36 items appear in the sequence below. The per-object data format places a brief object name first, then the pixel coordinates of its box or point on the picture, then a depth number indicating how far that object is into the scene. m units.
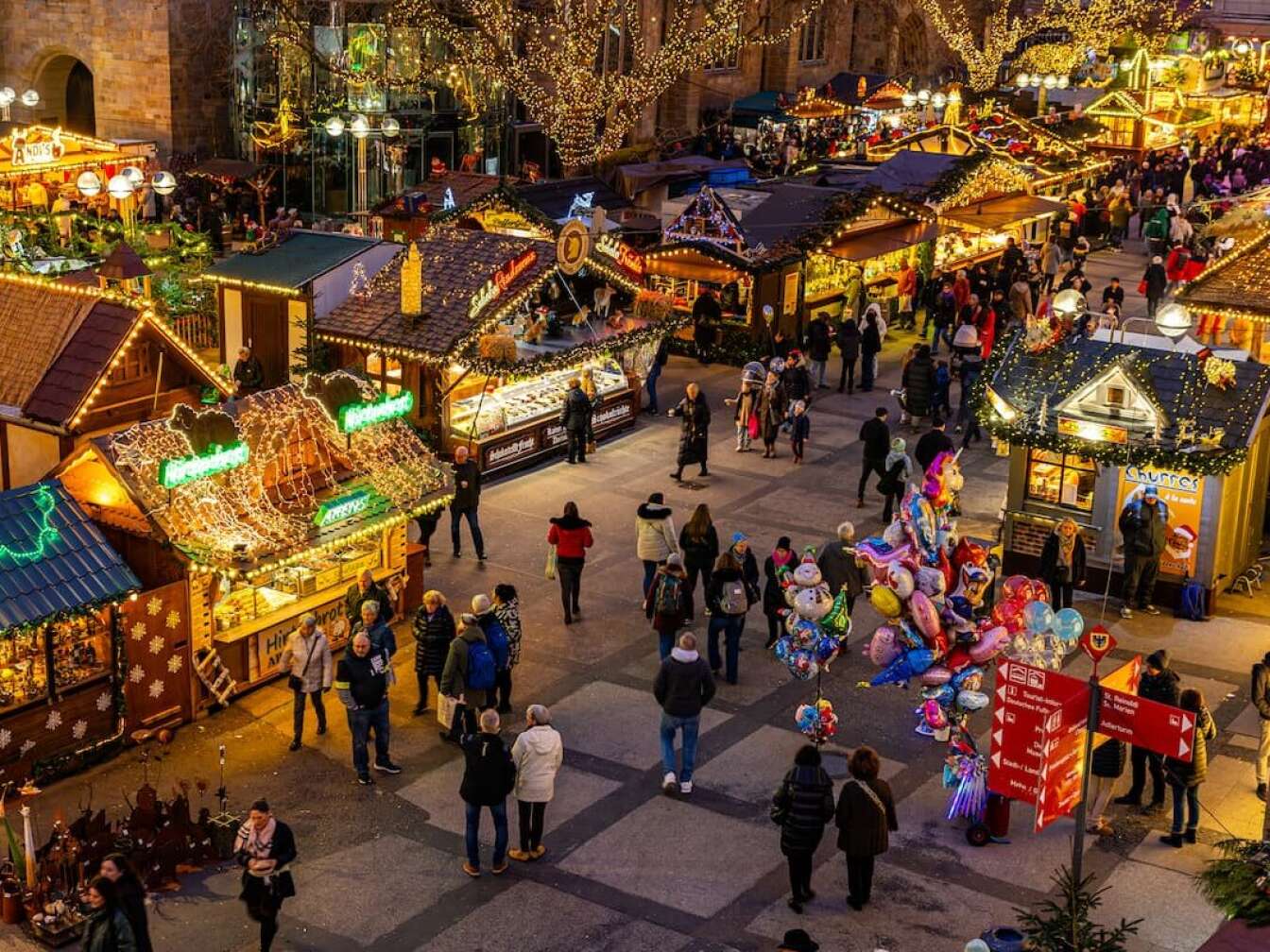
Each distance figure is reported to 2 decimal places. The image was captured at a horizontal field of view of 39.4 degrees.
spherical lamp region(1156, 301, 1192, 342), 19.66
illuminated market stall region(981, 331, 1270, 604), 19.17
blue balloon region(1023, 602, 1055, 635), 13.80
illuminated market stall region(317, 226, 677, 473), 23.17
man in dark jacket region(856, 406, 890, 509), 22.09
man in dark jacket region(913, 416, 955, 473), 22.19
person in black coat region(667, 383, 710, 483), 23.16
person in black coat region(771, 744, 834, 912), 12.84
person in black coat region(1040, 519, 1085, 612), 18.89
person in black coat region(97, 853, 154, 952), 11.04
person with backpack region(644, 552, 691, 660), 16.80
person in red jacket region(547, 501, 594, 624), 18.30
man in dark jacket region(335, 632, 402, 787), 14.74
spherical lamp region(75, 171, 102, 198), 33.56
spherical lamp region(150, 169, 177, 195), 33.88
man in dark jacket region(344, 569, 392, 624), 16.33
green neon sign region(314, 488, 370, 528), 16.89
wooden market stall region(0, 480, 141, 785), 14.52
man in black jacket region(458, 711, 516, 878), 13.17
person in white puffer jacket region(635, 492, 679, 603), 18.36
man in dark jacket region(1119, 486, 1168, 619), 19.06
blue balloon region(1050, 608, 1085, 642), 13.67
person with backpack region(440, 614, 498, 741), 15.38
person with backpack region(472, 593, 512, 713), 15.52
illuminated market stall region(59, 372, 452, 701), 15.68
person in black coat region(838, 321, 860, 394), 28.06
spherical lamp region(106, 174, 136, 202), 31.11
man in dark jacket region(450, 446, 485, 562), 19.91
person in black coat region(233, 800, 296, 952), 12.15
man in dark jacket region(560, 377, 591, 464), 23.88
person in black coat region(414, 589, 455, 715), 16.05
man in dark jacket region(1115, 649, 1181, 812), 14.43
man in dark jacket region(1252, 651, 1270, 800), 14.75
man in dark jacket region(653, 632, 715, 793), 14.41
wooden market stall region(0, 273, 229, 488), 18.36
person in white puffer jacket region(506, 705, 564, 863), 13.43
